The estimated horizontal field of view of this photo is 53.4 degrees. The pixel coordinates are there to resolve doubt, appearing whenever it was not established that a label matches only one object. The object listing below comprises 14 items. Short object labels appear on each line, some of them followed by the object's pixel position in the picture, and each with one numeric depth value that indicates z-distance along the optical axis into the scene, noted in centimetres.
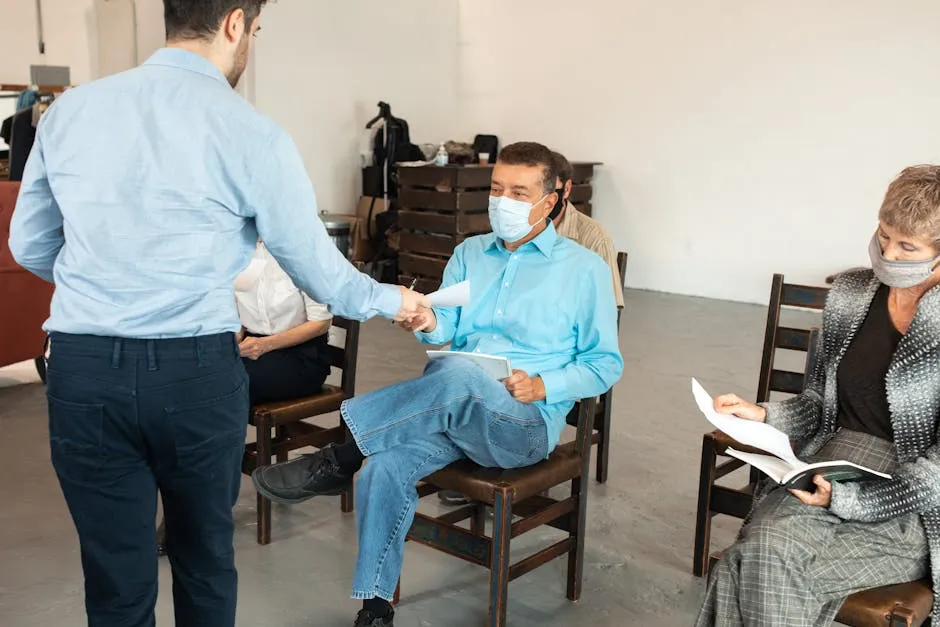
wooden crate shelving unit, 714
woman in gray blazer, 183
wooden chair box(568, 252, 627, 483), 348
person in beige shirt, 355
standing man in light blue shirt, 153
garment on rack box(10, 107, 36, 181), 580
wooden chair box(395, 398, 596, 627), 231
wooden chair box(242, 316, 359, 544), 294
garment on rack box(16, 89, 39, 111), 641
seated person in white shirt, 301
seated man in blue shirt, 233
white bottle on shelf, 741
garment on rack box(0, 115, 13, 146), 655
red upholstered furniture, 441
